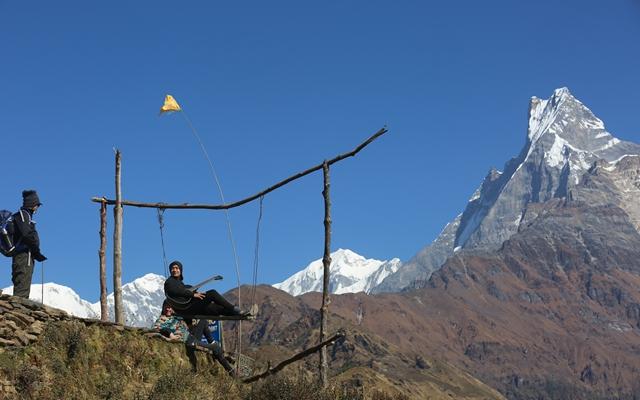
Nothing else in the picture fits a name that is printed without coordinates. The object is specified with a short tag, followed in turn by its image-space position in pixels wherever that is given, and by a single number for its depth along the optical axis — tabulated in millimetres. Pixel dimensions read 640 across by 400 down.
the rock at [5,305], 17625
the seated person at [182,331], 19625
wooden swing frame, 23859
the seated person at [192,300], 18938
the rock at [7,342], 17125
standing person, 19250
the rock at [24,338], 17422
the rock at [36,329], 17844
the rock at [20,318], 17625
